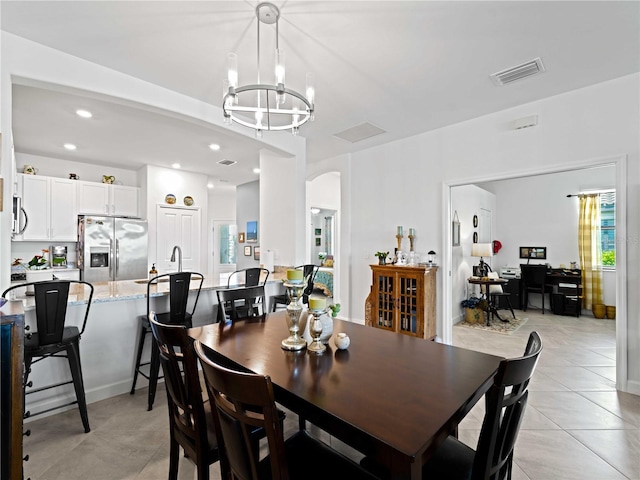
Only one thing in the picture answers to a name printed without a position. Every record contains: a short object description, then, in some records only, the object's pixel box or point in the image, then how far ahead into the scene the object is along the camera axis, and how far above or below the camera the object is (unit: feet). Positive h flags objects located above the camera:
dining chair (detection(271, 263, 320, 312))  12.26 -1.78
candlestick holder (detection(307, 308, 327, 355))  5.15 -1.50
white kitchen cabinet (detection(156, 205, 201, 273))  19.44 +0.28
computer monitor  21.88 -0.94
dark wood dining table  2.96 -1.85
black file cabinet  21.30 -3.55
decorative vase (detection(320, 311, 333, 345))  5.36 -1.48
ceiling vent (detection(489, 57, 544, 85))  8.83 +4.91
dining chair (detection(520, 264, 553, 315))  19.92 -2.67
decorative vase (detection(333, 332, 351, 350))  5.30 -1.72
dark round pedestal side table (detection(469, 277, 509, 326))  18.08 -2.51
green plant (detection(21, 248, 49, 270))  15.21 -1.14
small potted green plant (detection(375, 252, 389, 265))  14.89 -0.84
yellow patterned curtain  19.21 -0.54
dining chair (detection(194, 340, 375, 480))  2.98 -2.16
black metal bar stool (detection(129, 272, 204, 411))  8.25 -2.25
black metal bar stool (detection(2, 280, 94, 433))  6.67 -2.05
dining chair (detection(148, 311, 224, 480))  4.42 -2.35
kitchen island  7.95 -2.97
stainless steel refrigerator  16.63 -0.44
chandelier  6.22 +3.10
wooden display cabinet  13.28 -2.69
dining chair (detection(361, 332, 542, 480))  3.23 -2.26
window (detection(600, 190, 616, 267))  19.38 +0.83
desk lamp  18.84 -0.69
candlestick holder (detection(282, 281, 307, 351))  5.40 -1.30
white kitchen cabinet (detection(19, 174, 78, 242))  15.76 +1.69
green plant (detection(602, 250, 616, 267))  19.13 -1.14
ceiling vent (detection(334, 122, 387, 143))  13.41 +4.79
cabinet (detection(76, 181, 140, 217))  17.42 +2.40
